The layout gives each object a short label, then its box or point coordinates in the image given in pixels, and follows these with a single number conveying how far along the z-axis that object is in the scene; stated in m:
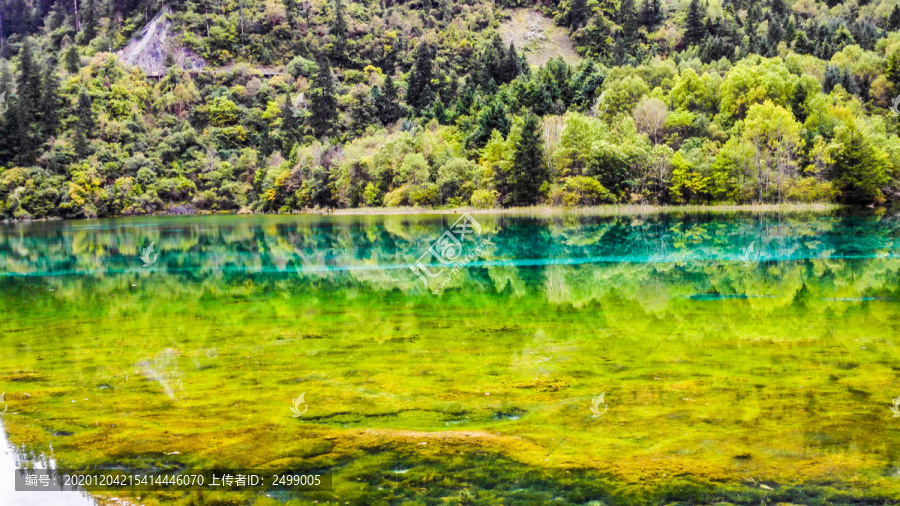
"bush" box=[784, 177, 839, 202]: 65.44
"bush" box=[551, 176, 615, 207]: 68.00
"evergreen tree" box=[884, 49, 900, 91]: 83.94
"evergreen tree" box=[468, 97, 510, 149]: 82.94
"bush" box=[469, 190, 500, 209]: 72.94
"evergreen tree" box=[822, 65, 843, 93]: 83.94
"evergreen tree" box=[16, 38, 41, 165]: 96.50
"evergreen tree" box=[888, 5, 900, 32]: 113.44
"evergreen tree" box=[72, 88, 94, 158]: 98.31
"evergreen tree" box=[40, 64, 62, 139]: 101.62
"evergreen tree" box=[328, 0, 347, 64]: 135.62
